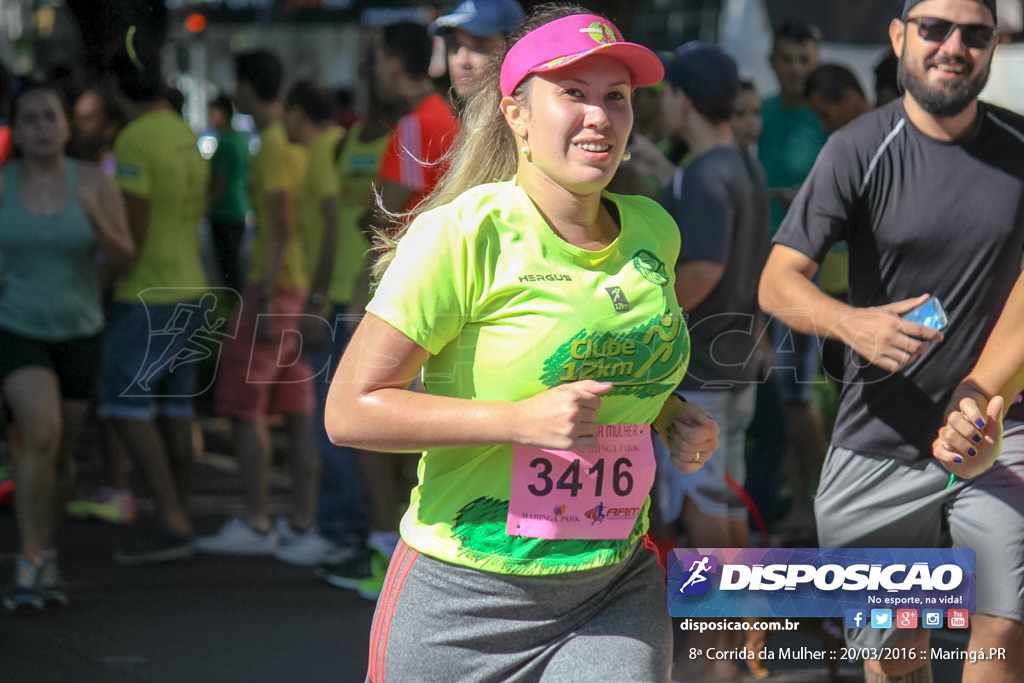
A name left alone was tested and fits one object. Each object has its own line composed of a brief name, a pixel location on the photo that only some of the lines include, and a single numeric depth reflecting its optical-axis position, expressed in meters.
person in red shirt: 8.68
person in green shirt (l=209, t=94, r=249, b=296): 11.60
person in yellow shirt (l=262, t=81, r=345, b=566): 10.27
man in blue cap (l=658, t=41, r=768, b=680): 8.16
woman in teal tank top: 9.21
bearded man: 6.12
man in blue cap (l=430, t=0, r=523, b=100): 7.73
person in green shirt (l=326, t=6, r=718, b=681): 4.42
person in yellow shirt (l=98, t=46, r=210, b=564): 9.96
